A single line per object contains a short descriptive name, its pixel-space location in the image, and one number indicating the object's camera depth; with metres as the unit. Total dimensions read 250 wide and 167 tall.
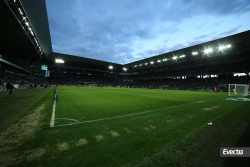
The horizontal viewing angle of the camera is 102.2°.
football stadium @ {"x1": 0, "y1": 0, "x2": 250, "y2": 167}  2.21
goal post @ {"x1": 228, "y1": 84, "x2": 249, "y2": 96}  16.49
